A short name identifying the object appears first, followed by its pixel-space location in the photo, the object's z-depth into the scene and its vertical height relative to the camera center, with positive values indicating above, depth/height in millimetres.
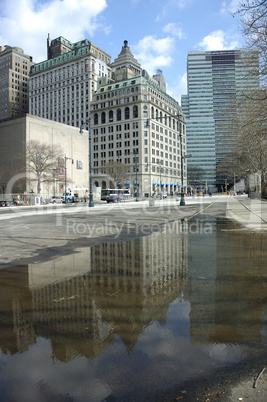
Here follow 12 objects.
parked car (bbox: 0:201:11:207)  49050 -1755
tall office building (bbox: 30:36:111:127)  119938 +50402
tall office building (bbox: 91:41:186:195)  105312 +24273
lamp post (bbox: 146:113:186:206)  35006 -1081
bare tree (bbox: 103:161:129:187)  87312 +7048
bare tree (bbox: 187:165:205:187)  147375 +9685
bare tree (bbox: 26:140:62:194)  58906 +7902
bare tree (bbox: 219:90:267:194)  15840 +5372
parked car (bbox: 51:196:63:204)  61159 -1411
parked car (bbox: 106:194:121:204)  54844 -981
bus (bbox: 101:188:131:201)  80575 +308
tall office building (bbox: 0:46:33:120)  149125 +60788
